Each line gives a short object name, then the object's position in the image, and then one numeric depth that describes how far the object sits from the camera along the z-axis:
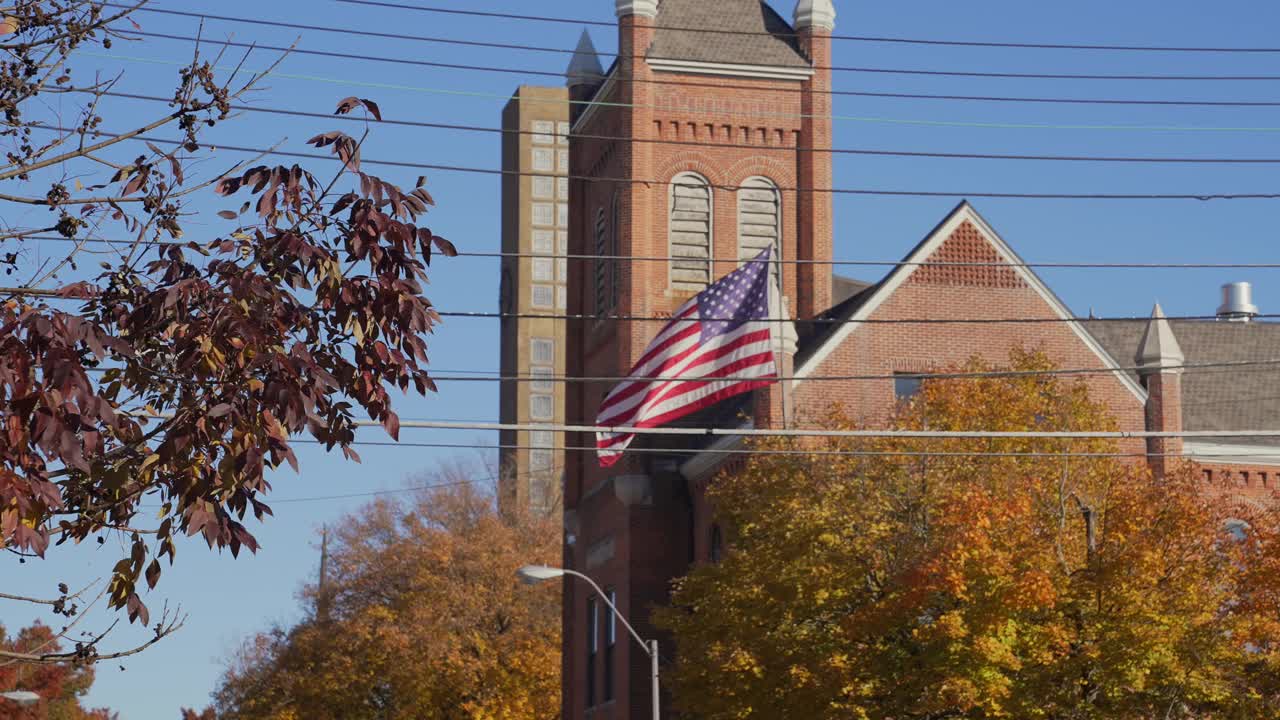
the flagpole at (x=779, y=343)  40.25
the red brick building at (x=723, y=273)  45.69
